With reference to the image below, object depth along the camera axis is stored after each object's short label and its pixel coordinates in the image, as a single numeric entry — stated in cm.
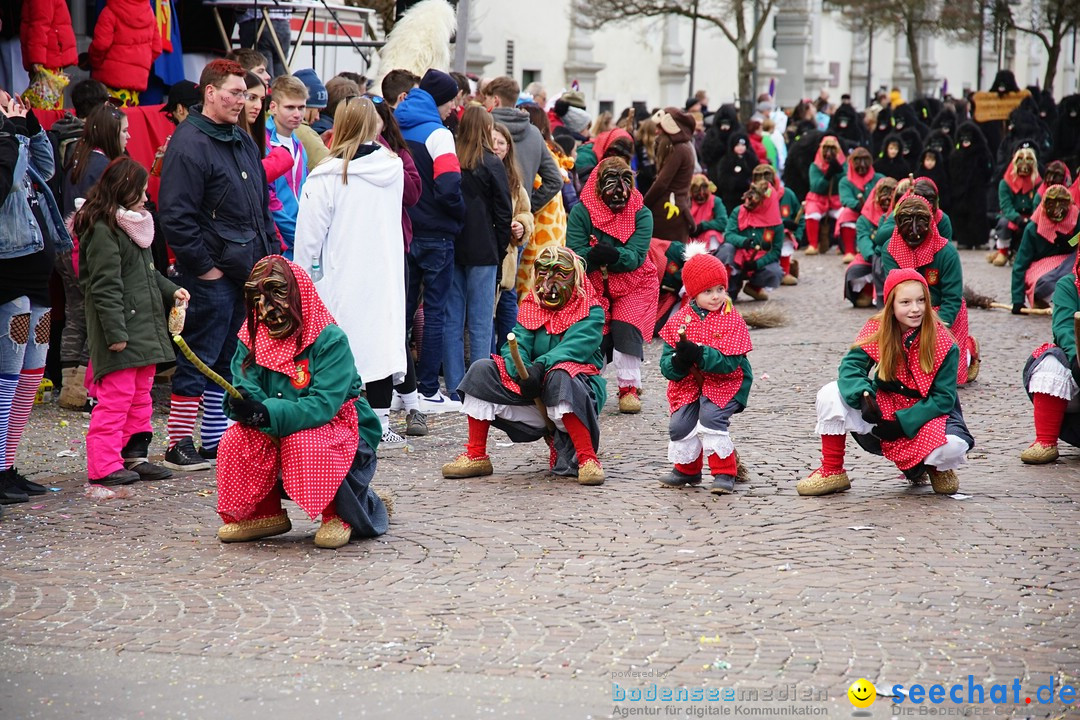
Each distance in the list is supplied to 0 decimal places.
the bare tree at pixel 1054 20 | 4144
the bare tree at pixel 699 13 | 3797
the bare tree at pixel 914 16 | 4850
